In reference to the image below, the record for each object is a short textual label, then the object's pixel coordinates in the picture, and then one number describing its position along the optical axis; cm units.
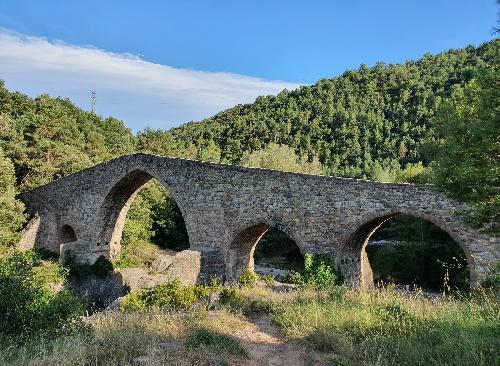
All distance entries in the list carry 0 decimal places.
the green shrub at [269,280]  1216
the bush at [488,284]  915
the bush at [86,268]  1847
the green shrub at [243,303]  819
